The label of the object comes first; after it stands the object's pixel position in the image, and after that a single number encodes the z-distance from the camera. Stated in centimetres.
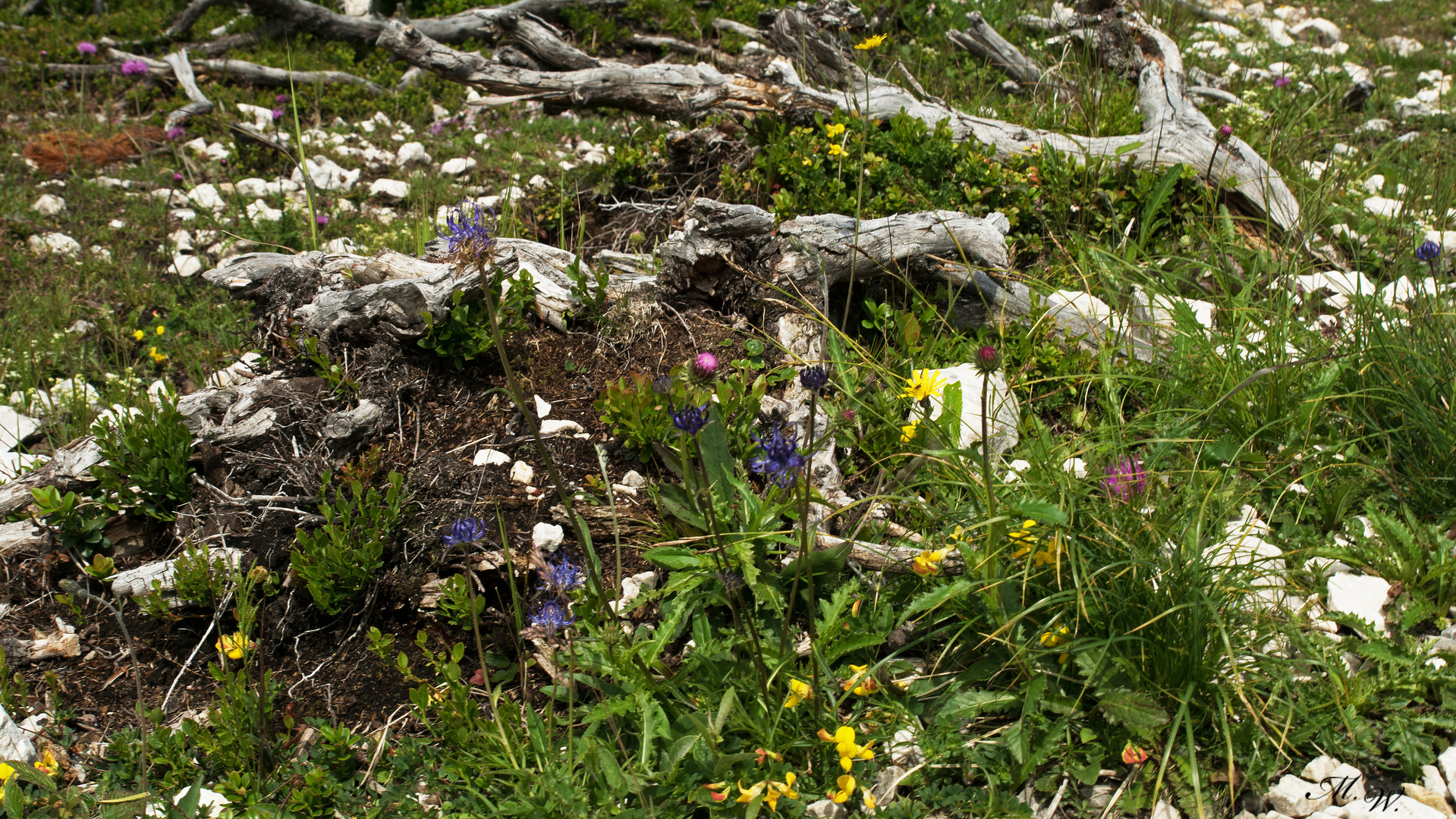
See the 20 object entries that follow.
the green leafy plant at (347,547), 246
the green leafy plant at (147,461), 272
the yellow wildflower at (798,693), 199
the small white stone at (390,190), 578
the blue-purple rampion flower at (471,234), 197
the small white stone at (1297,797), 189
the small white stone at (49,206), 543
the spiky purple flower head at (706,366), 197
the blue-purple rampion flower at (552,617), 194
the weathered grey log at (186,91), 646
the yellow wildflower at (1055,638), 209
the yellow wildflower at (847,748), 183
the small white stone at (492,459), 295
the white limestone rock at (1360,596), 228
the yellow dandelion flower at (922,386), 240
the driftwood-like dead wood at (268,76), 708
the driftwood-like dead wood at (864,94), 450
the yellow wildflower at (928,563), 220
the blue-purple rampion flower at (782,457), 190
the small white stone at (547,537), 269
